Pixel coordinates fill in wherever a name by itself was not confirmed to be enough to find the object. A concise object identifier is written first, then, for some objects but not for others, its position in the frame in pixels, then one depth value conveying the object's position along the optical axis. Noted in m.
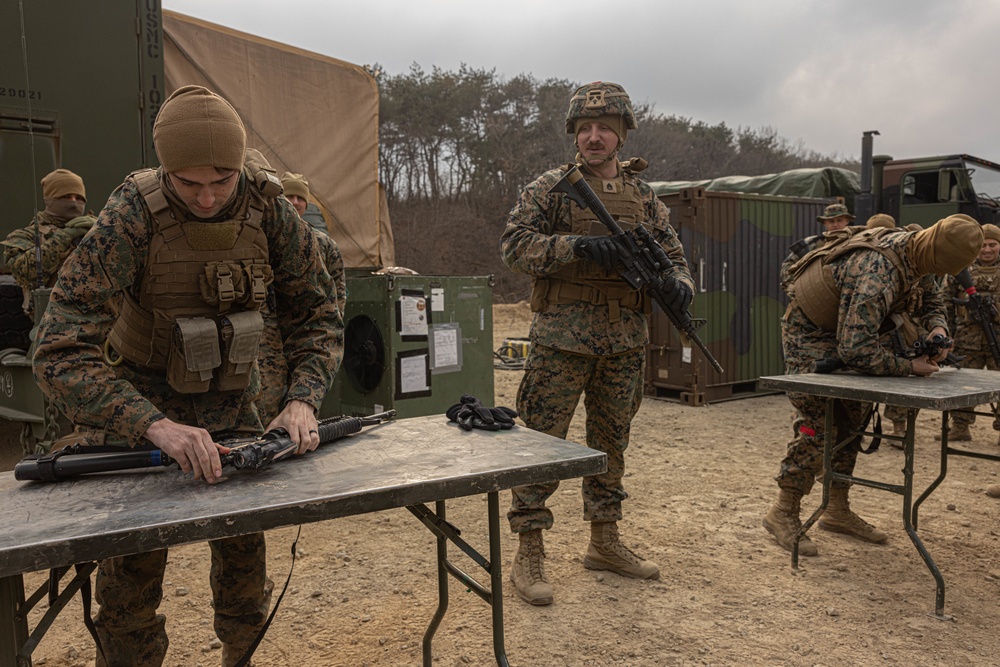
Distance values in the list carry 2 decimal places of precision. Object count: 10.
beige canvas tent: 5.62
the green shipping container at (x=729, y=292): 7.62
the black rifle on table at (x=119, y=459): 1.74
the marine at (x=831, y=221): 5.55
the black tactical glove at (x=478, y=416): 2.28
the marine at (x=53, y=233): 4.37
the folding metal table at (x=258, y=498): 1.41
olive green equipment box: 5.05
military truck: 8.13
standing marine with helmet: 3.18
